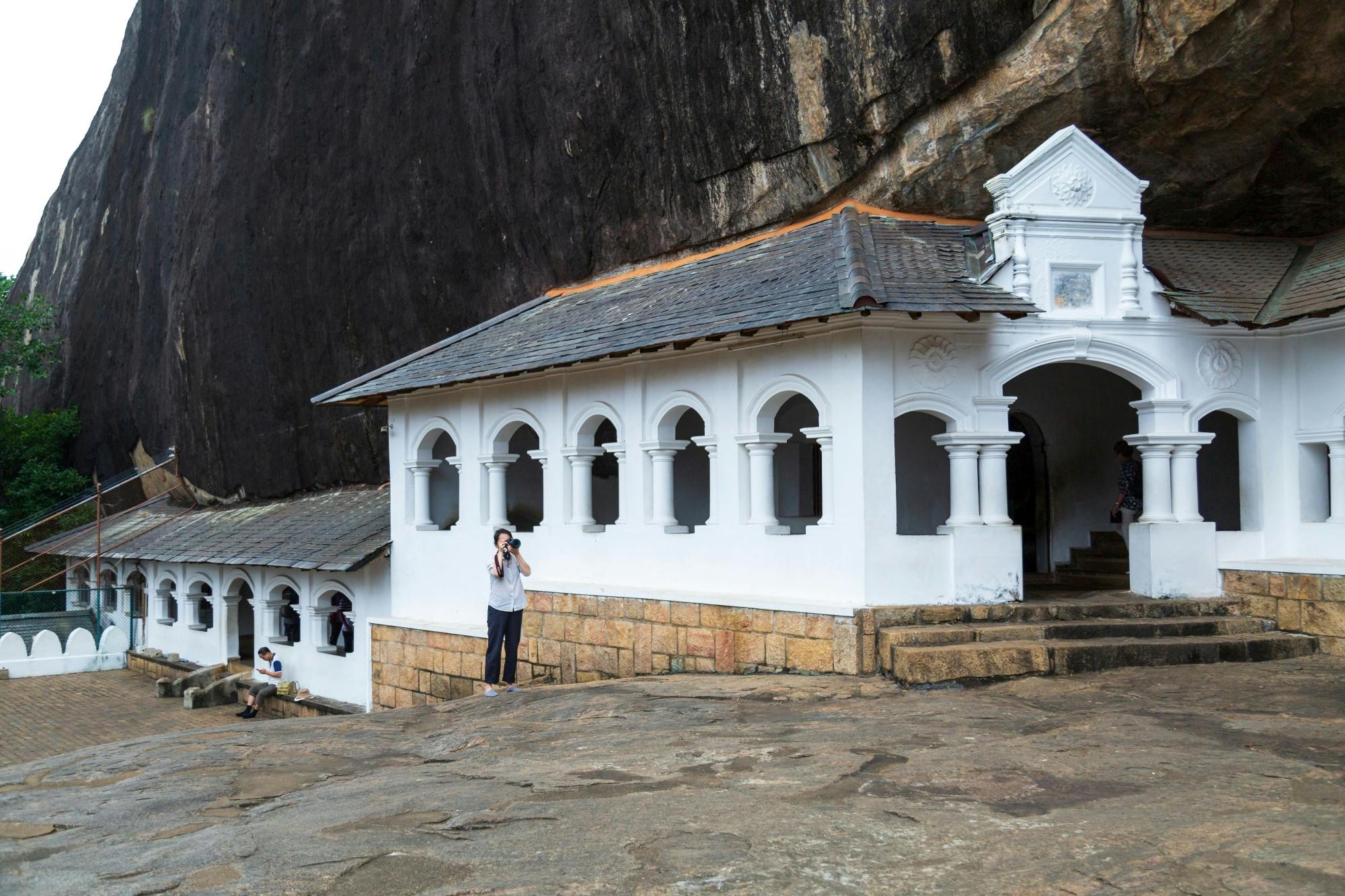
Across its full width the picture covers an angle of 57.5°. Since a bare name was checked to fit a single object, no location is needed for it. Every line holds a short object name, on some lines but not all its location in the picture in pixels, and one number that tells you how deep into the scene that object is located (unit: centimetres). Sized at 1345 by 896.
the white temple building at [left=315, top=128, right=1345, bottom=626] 1045
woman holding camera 1098
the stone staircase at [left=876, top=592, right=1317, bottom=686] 936
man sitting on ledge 1875
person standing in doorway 1202
